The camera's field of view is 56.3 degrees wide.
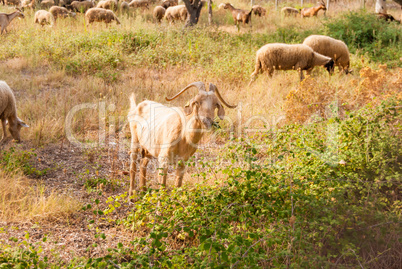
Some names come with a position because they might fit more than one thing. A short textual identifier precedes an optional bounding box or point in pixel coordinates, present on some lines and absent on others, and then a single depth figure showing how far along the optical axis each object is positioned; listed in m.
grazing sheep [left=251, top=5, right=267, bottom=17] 21.88
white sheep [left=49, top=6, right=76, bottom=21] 16.41
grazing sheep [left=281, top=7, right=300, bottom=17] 21.70
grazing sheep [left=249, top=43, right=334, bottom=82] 10.45
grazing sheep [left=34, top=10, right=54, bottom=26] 15.23
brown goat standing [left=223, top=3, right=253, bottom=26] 18.70
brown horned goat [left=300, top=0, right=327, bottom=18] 20.86
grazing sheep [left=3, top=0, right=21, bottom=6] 23.02
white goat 4.23
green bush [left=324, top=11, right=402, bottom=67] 13.69
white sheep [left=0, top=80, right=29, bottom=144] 6.80
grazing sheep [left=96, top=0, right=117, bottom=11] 18.95
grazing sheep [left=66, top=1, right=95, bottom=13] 19.12
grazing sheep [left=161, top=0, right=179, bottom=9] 22.20
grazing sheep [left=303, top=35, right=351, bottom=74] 11.98
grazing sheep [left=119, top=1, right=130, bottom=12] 20.17
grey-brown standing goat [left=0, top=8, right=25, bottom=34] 13.75
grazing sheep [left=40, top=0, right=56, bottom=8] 19.72
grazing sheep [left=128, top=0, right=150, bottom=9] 22.00
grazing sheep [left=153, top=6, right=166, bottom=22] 19.58
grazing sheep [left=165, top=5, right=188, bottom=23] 18.56
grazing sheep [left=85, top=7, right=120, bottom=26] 15.71
